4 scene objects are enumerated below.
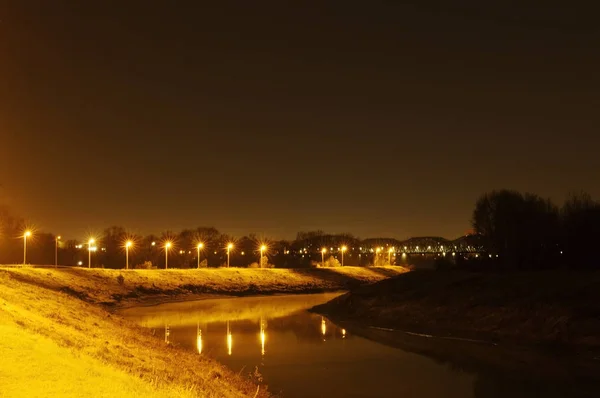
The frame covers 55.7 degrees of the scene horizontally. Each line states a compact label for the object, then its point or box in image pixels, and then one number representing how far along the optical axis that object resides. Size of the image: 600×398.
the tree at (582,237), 50.09
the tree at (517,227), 56.84
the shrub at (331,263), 122.44
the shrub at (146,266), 91.86
